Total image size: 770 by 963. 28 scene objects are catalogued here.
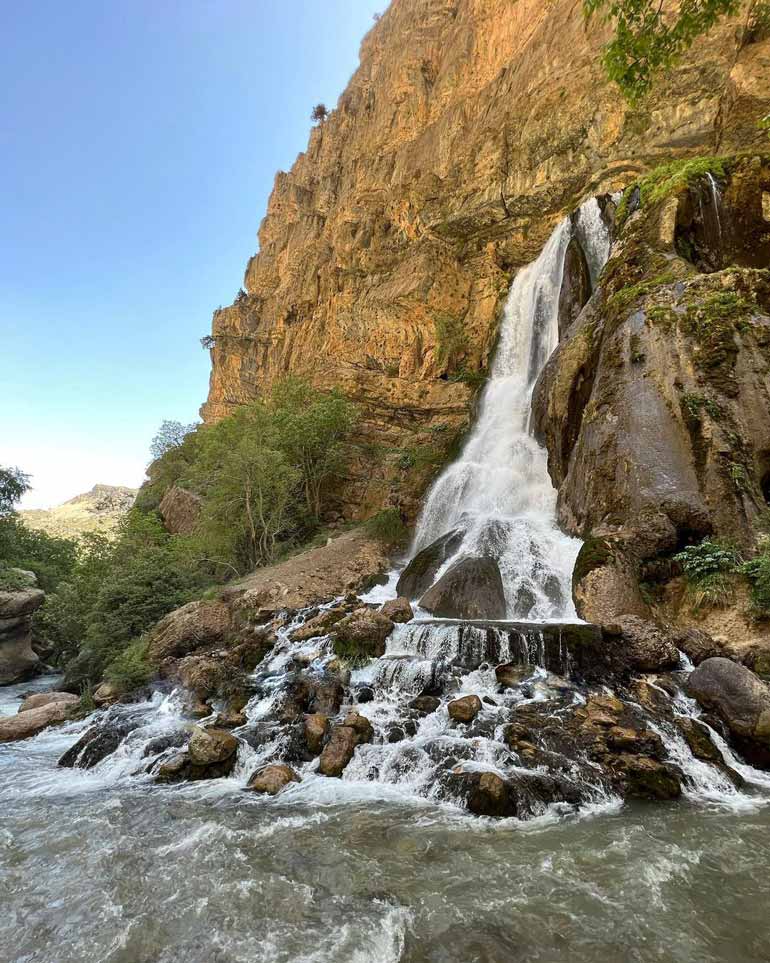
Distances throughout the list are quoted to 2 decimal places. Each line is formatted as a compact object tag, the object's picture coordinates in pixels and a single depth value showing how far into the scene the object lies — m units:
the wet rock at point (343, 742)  7.48
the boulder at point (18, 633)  18.80
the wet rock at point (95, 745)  8.48
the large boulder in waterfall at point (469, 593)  12.98
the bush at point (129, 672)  11.89
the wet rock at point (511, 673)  9.05
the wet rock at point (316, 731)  8.02
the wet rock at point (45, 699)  12.19
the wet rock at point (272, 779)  7.01
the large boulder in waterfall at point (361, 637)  11.01
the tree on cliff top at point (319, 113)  56.31
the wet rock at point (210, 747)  7.67
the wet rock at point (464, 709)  8.04
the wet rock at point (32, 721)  10.31
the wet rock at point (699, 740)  7.07
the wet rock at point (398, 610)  12.78
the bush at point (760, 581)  9.45
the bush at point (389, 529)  20.77
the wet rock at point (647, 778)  6.48
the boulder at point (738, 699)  7.27
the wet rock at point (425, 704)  8.58
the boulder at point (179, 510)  30.22
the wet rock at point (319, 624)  12.95
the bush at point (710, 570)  10.15
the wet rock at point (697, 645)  9.50
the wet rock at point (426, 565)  15.52
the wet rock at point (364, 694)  9.40
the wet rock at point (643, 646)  9.31
